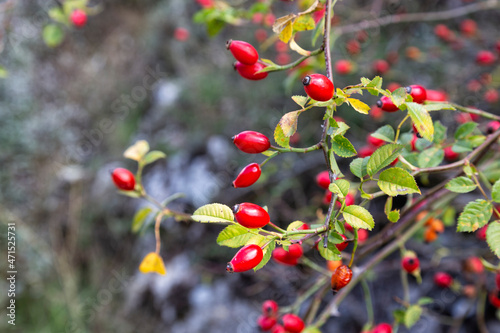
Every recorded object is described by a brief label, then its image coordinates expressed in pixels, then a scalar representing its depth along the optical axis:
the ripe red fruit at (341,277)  0.36
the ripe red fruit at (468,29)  0.93
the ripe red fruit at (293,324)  0.42
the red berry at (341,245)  0.36
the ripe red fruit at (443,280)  0.62
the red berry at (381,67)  0.92
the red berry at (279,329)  0.43
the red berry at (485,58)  0.80
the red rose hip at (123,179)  0.44
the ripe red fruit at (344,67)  0.80
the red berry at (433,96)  0.43
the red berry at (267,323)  0.46
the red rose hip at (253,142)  0.36
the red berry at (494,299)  0.59
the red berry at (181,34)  1.47
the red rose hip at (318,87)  0.33
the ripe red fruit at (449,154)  0.47
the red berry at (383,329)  0.45
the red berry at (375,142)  0.45
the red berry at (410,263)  0.45
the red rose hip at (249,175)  0.37
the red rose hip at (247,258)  0.33
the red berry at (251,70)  0.38
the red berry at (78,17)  0.79
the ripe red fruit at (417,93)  0.37
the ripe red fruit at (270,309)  0.46
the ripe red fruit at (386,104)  0.37
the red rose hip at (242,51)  0.38
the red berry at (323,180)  0.42
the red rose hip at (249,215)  0.34
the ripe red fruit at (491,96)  0.79
